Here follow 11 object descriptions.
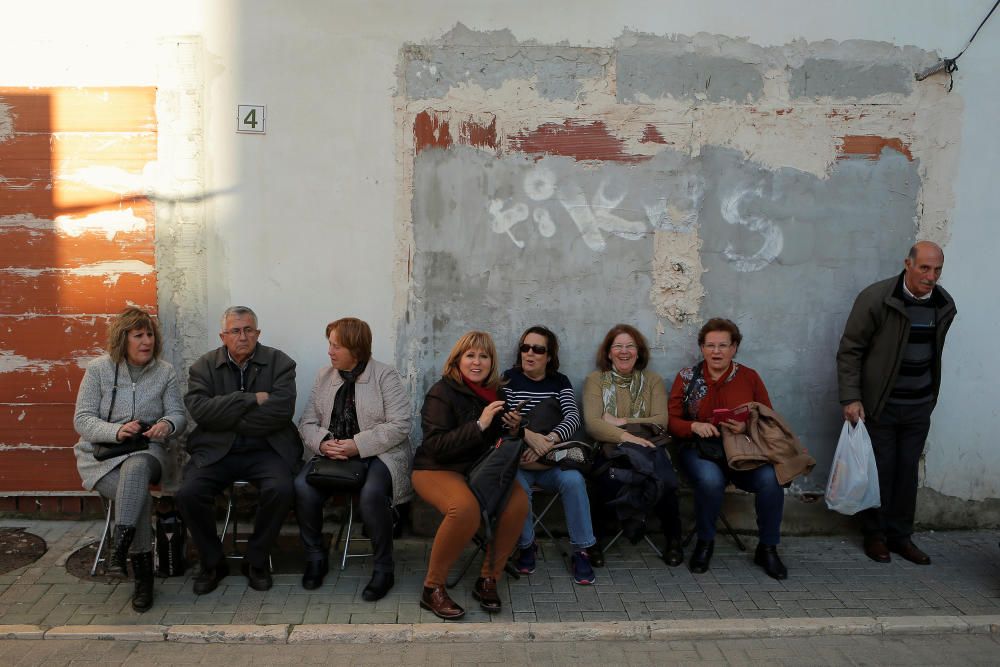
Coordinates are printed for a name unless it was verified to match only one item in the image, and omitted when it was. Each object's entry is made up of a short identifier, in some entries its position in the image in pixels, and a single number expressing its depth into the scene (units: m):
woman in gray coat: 4.29
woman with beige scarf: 4.95
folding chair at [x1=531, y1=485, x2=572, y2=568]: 4.91
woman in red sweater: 4.82
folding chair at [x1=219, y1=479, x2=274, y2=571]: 4.73
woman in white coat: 4.55
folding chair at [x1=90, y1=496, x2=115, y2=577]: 4.59
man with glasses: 4.48
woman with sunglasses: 4.66
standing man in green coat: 4.94
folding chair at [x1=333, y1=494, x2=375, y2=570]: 4.73
